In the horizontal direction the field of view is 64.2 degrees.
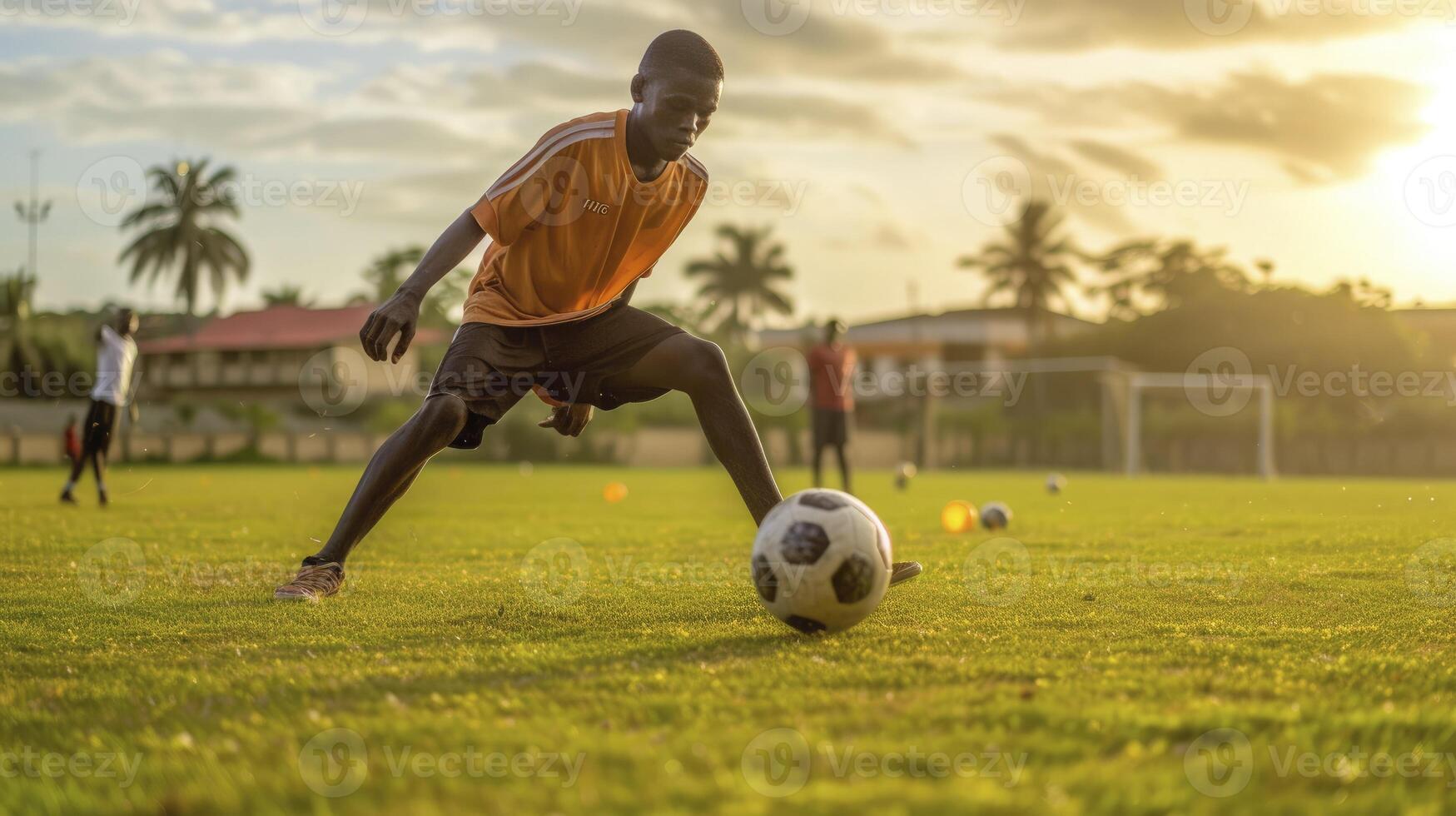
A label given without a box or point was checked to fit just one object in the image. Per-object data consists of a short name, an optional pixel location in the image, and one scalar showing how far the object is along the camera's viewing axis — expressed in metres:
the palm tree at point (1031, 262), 57.47
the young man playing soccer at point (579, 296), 4.23
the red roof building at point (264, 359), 49.12
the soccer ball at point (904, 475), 18.97
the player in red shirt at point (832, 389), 13.45
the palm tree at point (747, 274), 57.47
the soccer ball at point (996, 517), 9.23
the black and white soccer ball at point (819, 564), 3.54
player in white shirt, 11.32
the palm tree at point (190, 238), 50.03
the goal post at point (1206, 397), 29.42
